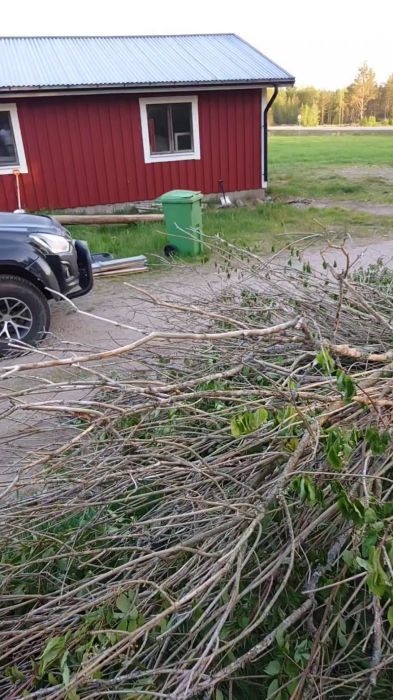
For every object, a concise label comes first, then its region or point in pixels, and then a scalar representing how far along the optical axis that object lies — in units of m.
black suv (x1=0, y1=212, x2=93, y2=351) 5.32
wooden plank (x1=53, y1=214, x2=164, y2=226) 10.73
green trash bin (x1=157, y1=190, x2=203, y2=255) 8.77
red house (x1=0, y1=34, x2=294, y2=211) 11.87
